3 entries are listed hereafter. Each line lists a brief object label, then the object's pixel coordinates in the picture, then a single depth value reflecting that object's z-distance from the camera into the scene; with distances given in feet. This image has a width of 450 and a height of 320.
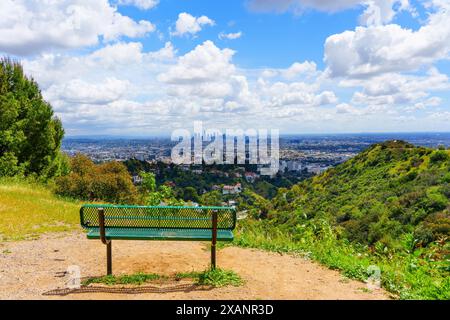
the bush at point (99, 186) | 47.83
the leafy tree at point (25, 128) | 63.05
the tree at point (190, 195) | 87.29
